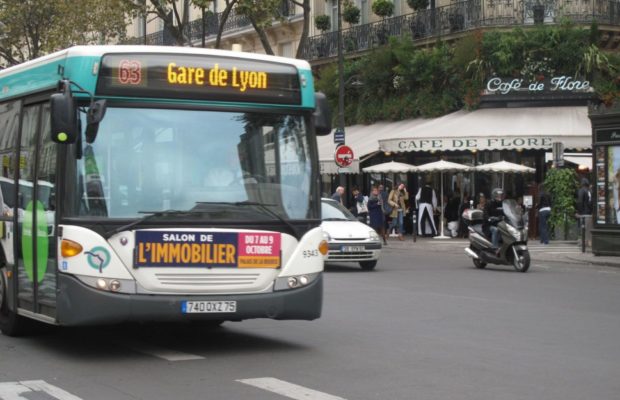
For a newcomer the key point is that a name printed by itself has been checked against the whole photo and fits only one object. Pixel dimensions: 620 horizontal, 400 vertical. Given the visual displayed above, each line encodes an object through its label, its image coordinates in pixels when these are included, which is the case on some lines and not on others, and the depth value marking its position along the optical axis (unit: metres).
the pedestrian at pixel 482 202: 29.01
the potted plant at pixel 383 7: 40.69
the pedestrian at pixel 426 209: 36.22
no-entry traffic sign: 34.16
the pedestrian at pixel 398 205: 34.88
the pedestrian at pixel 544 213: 31.66
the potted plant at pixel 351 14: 42.00
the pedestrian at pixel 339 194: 30.70
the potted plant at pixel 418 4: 39.25
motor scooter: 22.78
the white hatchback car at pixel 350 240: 22.53
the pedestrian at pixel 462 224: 35.58
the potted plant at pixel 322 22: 44.19
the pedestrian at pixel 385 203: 33.31
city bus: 10.09
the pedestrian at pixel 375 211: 31.67
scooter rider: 23.58
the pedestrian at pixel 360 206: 33.78
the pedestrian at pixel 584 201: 31.45
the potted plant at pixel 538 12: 37.38
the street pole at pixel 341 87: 37.32
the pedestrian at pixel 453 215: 36.09
